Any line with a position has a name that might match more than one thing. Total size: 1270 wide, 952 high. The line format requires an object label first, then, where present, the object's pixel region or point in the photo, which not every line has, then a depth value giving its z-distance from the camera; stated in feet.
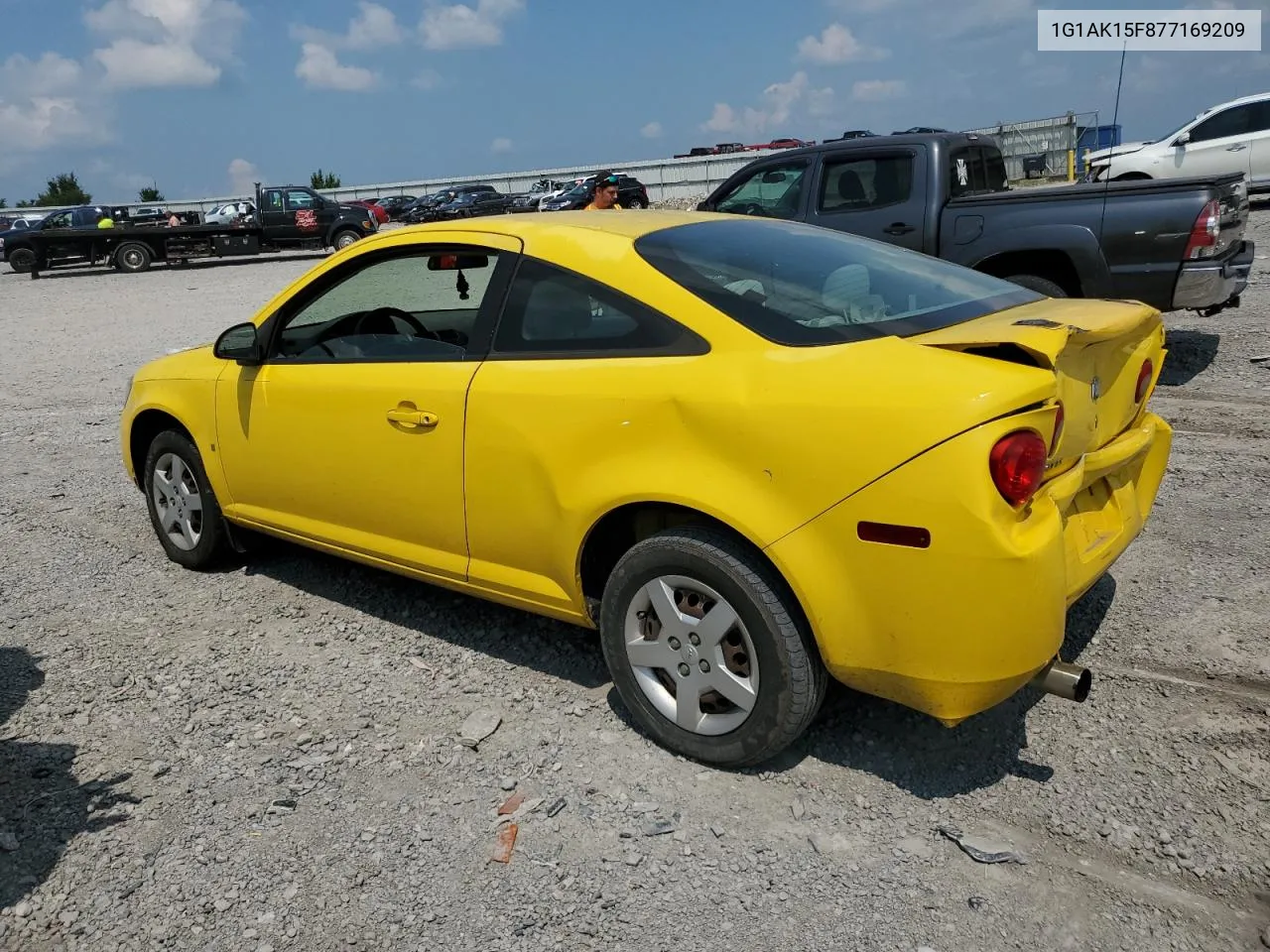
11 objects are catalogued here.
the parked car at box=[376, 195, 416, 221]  155.12
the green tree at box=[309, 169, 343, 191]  257.22
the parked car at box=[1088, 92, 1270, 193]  54.90
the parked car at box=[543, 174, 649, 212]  94.99
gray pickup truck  22.08
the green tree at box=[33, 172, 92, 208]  288.10
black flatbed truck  82.62
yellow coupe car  8.20
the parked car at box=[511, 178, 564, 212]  127.54
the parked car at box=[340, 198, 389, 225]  95.46
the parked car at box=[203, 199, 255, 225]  94.38
